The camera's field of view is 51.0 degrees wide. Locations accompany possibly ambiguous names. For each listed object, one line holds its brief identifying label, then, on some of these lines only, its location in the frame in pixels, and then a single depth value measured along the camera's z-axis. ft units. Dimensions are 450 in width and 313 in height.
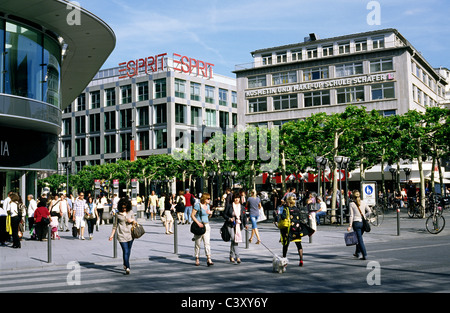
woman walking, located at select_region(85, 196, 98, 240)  62.54
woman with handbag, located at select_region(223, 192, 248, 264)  37.88
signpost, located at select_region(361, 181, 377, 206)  68.33
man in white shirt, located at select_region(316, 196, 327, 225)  68.42
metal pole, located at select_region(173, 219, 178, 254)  45.00
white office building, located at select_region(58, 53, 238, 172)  223.10
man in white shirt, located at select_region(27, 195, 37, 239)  62.39
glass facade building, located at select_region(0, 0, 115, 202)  65.05
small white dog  32.22
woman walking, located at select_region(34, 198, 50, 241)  57.21
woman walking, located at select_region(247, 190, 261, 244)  53.83
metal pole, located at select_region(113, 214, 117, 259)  41.50
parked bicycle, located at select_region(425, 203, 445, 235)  58.90
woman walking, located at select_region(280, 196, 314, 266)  35.21
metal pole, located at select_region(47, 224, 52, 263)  39.72
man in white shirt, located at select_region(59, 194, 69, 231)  69.62
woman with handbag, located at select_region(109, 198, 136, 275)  33.35
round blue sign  68.64
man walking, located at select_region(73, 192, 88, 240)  61.41
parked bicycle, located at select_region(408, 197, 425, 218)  87.34
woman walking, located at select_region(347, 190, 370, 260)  38.04
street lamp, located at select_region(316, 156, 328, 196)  81.82
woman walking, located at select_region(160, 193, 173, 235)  68.70
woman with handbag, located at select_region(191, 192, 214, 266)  37.35
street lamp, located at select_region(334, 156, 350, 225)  75.56
